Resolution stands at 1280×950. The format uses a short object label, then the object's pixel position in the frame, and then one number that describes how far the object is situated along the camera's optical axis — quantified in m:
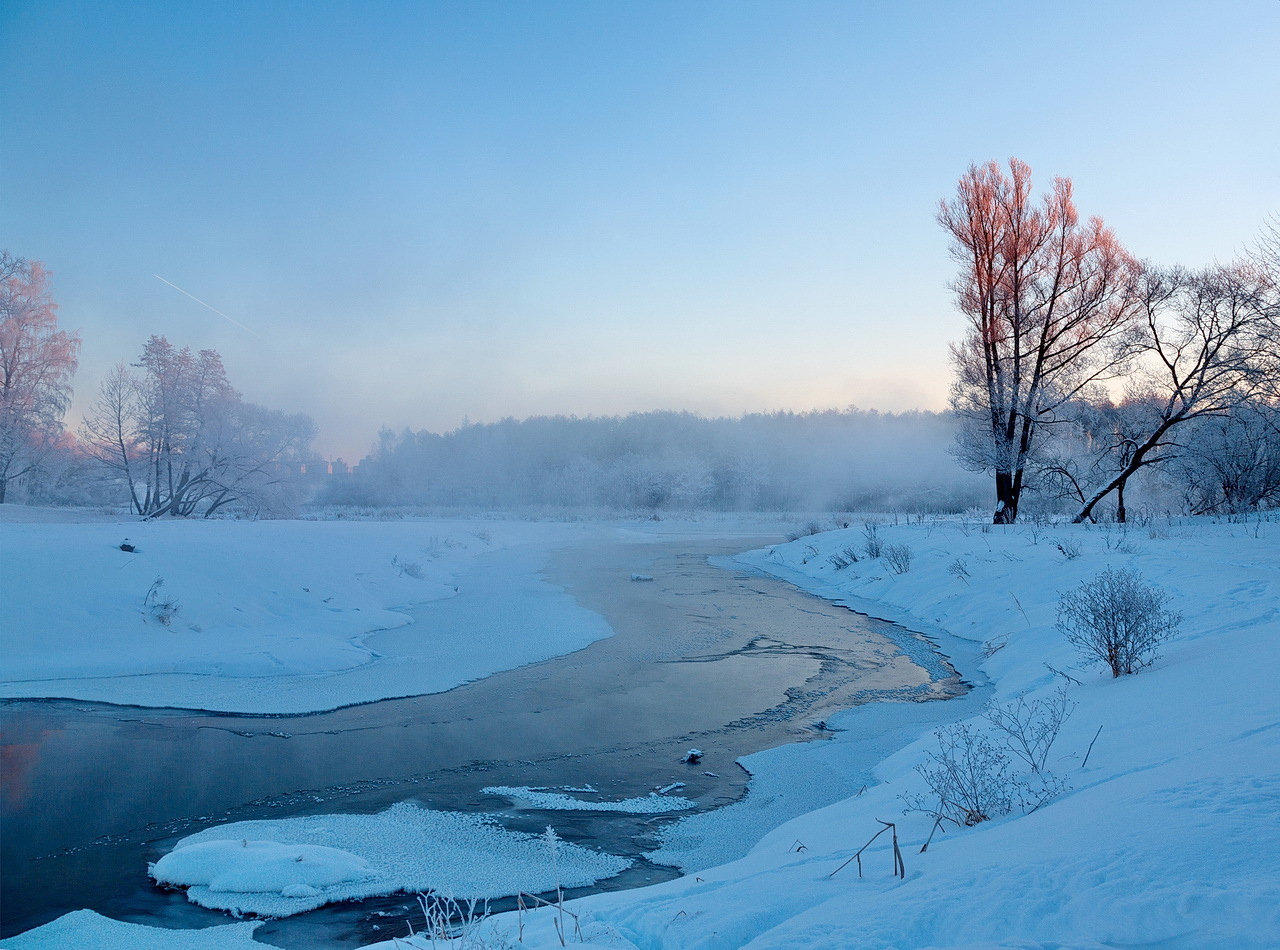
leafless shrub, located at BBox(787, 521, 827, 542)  27.56
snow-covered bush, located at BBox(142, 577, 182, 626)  9.57
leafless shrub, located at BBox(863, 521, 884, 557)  18.28
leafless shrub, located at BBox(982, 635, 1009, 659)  9.61
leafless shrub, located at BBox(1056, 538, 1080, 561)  11.49
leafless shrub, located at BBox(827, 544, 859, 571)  18.92
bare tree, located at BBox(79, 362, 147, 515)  24.77
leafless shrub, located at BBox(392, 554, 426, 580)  16.50
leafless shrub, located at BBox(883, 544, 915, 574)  16.22
